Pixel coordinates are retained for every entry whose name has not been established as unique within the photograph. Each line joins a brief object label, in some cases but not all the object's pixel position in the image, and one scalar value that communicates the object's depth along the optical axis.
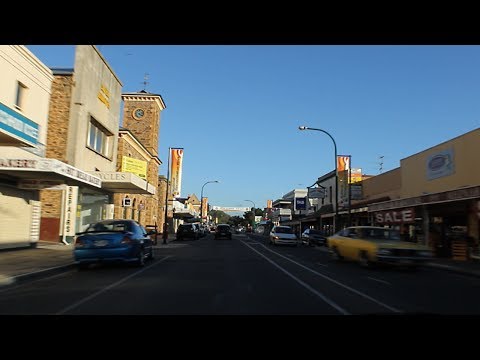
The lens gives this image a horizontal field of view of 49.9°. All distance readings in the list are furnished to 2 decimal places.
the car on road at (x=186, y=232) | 47.75
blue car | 15.14
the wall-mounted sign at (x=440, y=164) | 28.20
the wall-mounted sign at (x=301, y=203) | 76.25
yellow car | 17.45
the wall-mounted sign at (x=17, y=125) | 15.60
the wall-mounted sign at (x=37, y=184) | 21.95
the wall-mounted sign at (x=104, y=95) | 31.75
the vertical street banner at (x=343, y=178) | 40.34
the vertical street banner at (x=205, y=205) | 126.19
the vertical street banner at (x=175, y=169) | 51.75
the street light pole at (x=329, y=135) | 35.97
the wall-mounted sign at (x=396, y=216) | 28.28
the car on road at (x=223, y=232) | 50.66
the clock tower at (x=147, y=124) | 54.83
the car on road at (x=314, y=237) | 39.91
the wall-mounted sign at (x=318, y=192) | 52.16
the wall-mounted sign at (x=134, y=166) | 39.50
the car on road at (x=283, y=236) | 37.00
